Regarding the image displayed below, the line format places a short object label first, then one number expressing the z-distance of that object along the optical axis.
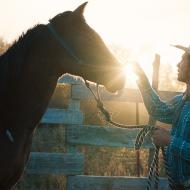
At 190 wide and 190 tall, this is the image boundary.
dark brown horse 5.86
